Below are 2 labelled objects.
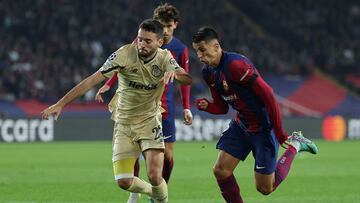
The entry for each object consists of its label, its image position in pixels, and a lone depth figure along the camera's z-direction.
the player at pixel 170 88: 21.23
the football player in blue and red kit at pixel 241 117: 17.62
